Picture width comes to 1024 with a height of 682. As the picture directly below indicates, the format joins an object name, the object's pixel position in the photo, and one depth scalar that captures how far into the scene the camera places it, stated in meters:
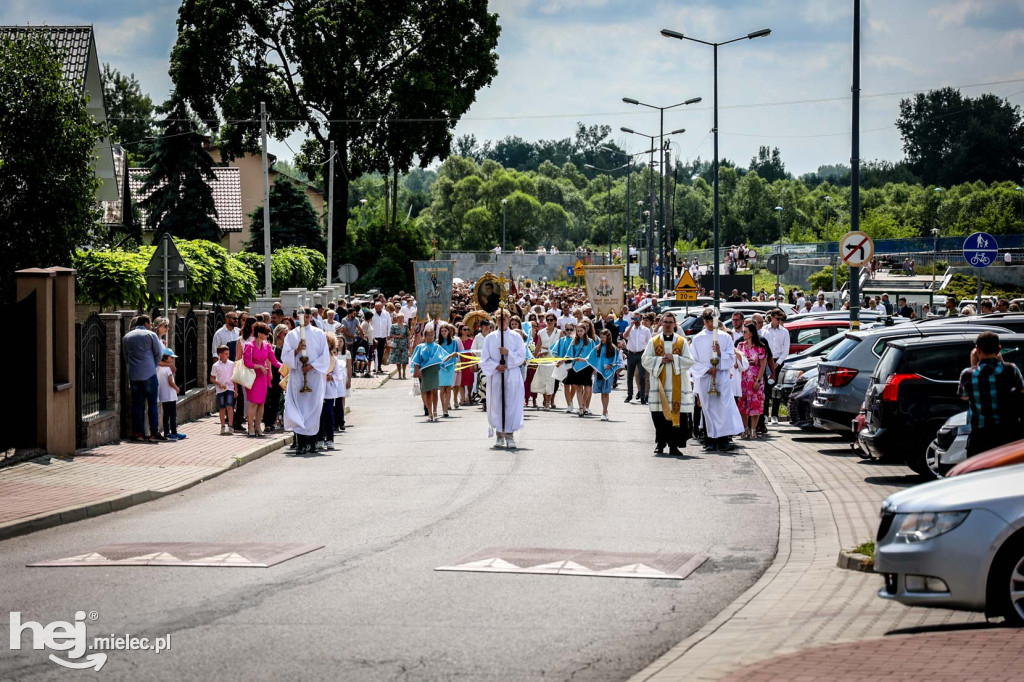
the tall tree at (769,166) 191.62
